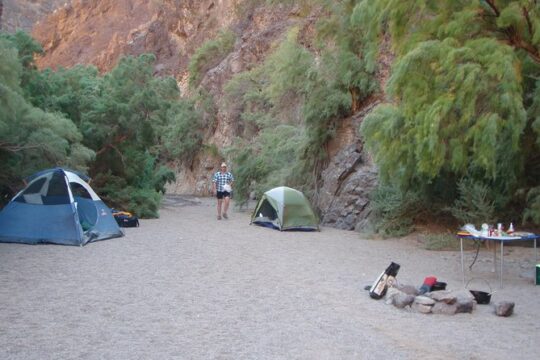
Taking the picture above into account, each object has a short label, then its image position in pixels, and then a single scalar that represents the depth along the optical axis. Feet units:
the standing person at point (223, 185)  66.18
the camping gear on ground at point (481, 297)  26.76
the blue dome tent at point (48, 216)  43.62
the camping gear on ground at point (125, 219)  57.16
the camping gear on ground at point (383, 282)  27.66
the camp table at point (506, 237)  30.50
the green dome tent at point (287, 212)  58.39
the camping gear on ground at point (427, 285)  27.37
